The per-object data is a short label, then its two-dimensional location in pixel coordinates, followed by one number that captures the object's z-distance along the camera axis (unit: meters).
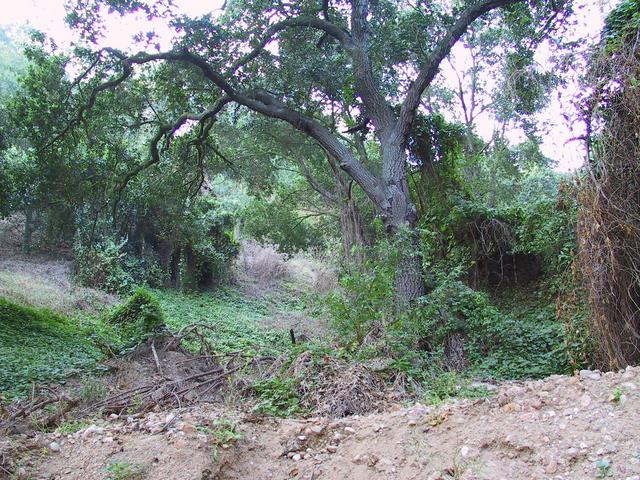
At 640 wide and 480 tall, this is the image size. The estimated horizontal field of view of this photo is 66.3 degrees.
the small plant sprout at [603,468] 2.32
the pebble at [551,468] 2.48
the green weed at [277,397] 4.77
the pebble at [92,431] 3.84
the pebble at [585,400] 2.92
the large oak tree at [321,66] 8.72
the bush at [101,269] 14.37
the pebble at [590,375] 3.33
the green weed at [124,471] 3.11
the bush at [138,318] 8.02
